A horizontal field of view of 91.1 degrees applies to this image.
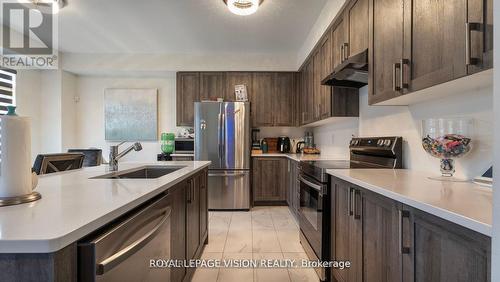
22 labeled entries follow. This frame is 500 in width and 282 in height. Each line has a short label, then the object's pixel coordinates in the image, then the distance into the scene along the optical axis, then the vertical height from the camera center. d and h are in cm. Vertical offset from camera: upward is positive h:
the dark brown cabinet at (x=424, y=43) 90 +44
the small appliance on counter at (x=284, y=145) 438 -11
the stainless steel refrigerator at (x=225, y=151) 375 -19
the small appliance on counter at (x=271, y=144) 448 -9
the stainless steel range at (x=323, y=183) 180 -36
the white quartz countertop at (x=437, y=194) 68 -21
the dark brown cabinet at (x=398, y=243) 69 -40
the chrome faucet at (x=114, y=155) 177 -12
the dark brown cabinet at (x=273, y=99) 425 +69
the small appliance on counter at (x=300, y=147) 430 -14
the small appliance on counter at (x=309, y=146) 377 -12
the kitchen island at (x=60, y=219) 55 -22
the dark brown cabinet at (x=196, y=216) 172 -63
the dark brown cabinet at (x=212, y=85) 423 +93
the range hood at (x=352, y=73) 175 +53
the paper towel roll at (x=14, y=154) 78 -5
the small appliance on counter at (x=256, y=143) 414 -7
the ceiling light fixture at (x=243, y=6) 239 +131
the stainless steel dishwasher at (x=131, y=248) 65 -36
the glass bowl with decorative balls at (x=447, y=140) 121 -1
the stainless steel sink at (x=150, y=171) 195 -28
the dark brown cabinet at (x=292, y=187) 323 -69
